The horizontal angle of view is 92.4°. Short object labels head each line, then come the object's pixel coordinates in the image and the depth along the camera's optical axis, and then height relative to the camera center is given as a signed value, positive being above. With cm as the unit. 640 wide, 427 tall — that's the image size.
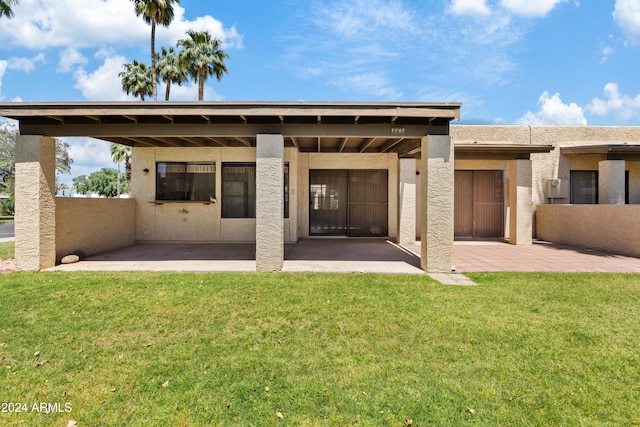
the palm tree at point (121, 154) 2197 +400
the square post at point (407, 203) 1116 +25
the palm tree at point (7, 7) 1192 +785
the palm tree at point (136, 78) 2192 +936
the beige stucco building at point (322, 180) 673 +101
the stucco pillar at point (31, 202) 680 +14
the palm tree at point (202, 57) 2027 +1012
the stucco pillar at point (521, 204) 1088 +23
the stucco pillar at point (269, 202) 671 +16
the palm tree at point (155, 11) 1606 +1056
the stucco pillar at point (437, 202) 673 +18
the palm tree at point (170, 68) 2125 +979
